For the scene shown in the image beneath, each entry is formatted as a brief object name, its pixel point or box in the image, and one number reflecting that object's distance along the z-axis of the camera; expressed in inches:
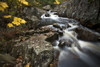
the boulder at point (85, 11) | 221.0
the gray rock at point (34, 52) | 94.2
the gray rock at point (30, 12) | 231.7
